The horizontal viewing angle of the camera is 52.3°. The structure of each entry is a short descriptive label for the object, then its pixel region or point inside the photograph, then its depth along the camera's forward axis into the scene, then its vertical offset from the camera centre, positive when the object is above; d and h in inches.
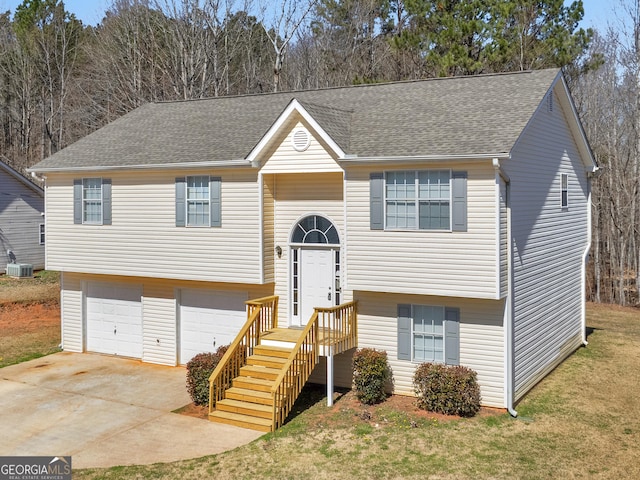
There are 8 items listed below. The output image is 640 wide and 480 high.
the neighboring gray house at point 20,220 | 1476.4 +44.8
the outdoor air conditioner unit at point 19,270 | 1427.2 -67.3
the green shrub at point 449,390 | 573.6 -135.3
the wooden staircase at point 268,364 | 573.6 -118.7
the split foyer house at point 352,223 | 593.6 +16.3
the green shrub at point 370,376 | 613.3 -130.8
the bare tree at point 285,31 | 1497.3 +526.2
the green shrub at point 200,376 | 618.8 -131.3
